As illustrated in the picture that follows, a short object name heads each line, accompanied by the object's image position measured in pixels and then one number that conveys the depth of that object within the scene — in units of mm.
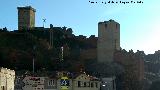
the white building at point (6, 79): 31772
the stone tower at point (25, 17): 104081
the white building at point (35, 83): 29460
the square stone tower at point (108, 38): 84244
